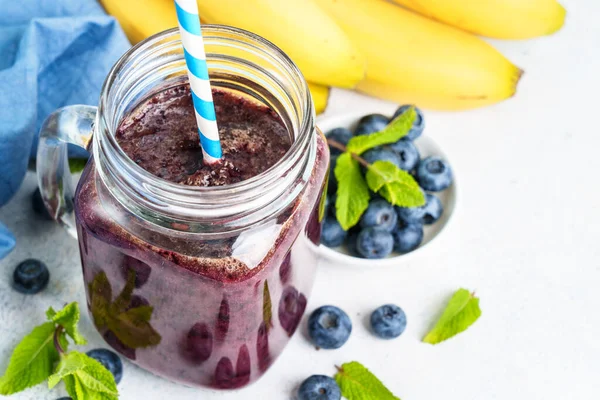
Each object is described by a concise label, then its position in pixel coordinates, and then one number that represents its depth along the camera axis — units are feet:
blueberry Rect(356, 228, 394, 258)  1.53
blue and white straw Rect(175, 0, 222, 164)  1.15
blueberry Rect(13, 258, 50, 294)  1.51
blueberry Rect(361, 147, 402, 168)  1.56
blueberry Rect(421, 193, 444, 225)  1.57
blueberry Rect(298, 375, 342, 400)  1.45
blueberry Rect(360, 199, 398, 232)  1.54
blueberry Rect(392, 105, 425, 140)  1.62
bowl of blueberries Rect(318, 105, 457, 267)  1.54
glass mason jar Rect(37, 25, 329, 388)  1.19
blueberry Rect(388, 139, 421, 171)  1.58
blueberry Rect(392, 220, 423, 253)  1.55
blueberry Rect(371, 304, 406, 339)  1.50
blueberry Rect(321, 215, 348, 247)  1.54
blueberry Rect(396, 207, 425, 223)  1.56
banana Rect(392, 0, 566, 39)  1.70
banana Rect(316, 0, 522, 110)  1.67
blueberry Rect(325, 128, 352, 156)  1.60
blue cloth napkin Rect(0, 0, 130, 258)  1.51
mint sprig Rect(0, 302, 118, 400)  1.40
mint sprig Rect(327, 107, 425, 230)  1.52
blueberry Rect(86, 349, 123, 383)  1.46
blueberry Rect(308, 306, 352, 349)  1.49
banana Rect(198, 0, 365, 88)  1.57
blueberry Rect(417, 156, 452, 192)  1.58
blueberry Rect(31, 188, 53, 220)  1.56
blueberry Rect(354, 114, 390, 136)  1.61
